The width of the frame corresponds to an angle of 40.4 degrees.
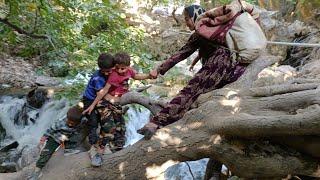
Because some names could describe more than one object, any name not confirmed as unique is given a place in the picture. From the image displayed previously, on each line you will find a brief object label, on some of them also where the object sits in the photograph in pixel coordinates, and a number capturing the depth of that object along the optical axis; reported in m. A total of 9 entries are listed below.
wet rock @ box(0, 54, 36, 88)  10.30
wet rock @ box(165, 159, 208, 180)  6.28
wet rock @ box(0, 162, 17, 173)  7.18
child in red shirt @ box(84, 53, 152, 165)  3.79
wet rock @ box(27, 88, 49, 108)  9.34
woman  3.66
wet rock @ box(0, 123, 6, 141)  8.68
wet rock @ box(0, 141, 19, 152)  8.05
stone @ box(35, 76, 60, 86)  10.34
